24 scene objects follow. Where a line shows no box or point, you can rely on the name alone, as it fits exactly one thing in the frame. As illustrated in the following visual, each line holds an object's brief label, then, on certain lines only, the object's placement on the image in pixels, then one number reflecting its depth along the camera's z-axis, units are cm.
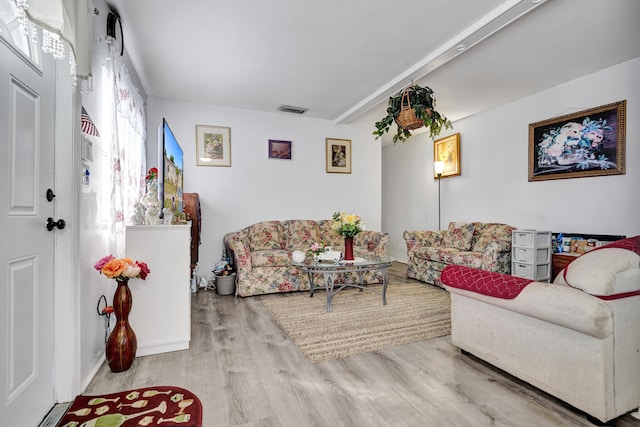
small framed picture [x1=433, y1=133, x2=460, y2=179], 524
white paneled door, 127
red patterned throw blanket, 176
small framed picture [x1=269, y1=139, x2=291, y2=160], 500
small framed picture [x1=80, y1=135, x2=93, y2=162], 186
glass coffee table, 316
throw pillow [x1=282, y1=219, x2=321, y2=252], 470
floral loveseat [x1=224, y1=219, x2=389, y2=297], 387
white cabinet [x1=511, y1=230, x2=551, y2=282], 356
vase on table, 349
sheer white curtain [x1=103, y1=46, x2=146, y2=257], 231
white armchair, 144
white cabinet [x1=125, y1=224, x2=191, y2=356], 227
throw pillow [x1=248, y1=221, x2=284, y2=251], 451
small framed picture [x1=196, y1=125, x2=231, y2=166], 457
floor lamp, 545
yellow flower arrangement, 345
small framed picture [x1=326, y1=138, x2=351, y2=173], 540
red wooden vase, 199
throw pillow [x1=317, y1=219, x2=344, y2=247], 493
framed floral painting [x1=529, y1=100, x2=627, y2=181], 330
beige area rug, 242
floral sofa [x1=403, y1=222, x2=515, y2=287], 380
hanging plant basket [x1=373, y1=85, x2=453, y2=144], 278
